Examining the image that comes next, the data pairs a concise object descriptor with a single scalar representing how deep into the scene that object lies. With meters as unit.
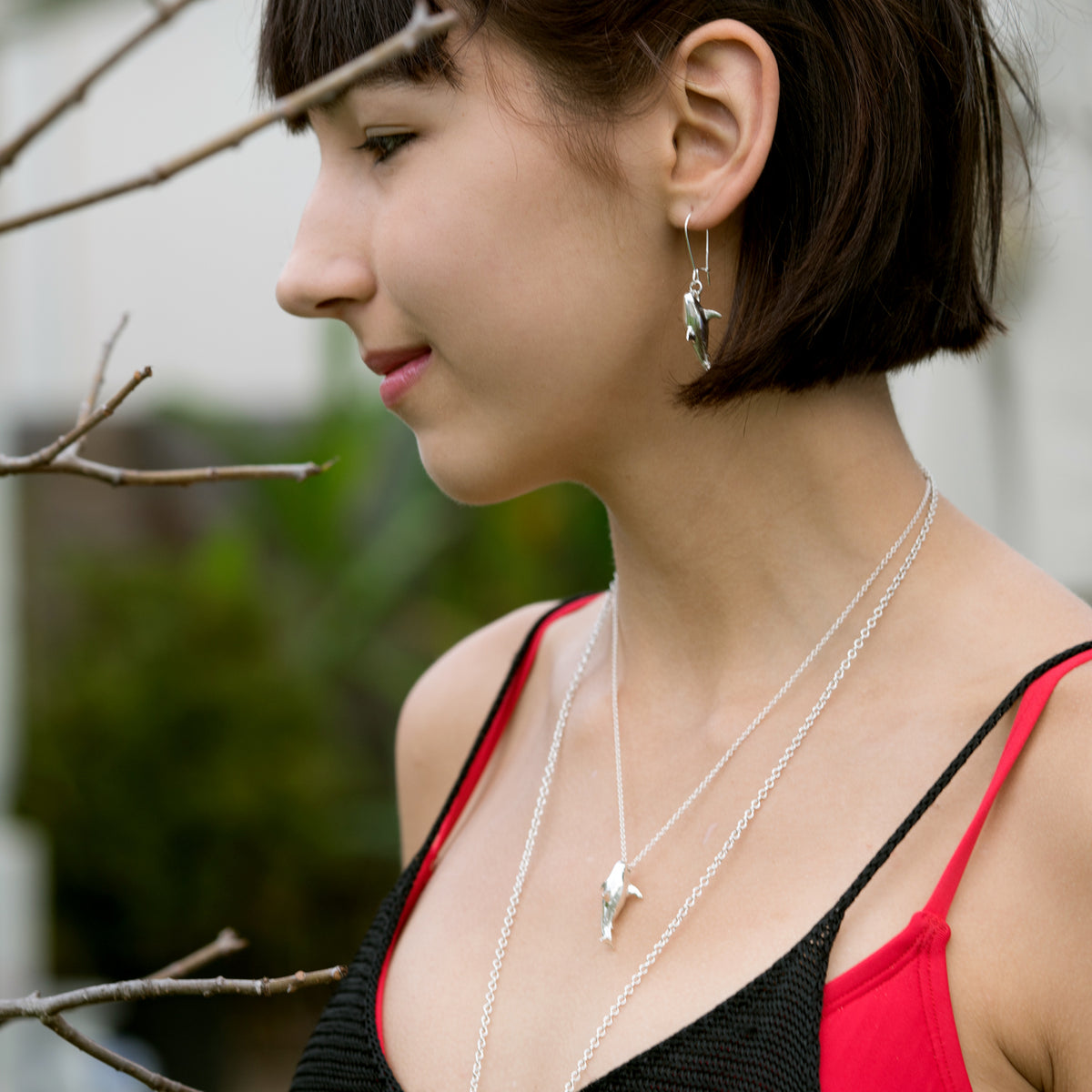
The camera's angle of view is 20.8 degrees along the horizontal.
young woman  0.85
